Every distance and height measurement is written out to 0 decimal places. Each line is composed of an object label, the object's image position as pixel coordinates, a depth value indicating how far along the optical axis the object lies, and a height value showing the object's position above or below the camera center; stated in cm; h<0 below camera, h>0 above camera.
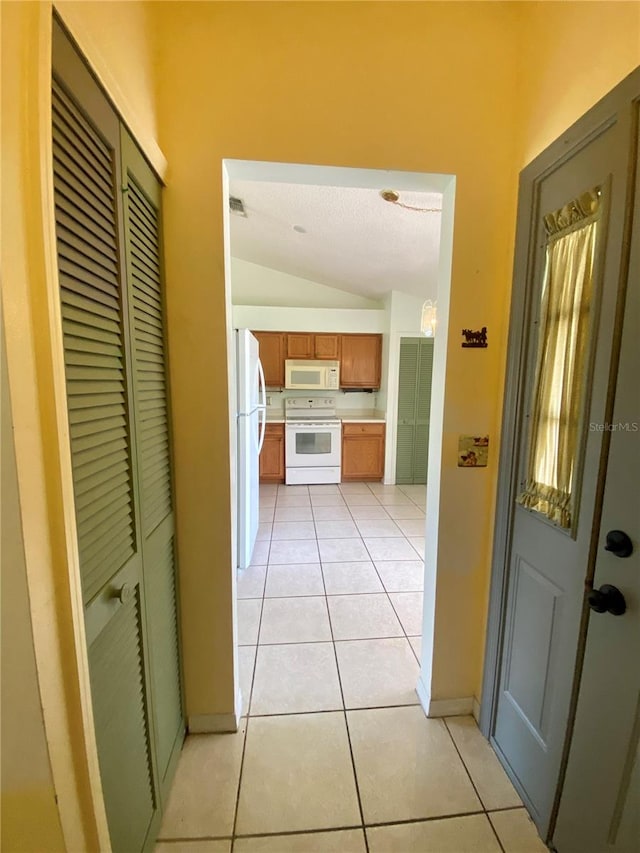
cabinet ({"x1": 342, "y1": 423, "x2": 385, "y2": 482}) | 484 -94
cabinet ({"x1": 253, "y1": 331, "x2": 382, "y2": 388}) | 480 +41
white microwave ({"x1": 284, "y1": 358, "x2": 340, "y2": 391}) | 484 +9
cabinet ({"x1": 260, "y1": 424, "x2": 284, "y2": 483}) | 473 -98
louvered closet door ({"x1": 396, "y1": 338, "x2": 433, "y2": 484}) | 468 -33
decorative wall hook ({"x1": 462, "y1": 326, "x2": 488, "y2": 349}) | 134 +18
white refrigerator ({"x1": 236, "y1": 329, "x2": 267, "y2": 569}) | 237 -42
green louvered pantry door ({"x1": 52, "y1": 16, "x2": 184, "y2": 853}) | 70 -12
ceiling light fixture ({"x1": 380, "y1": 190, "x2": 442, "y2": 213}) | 220 +118
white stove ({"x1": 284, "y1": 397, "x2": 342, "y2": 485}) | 471 -89
